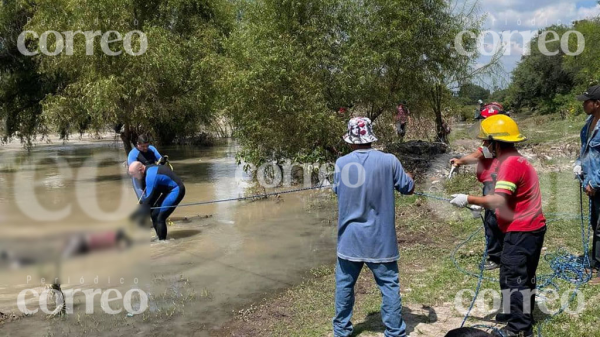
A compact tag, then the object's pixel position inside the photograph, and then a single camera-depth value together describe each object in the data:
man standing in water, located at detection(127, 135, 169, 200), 8.42
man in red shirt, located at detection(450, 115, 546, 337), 3.78
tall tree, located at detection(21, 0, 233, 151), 15.38
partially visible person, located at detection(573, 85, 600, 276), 4.89
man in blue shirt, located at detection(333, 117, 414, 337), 3.95
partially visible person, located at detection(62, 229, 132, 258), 5.70
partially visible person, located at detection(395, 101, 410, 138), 15.25
